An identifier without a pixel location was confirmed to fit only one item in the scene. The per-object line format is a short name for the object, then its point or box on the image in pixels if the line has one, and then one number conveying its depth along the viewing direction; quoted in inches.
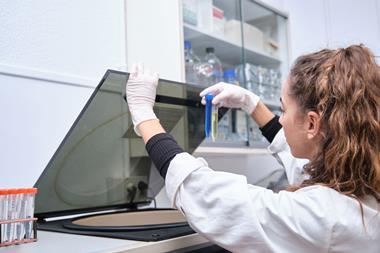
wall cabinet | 73.0
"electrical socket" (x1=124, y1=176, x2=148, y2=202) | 56.9
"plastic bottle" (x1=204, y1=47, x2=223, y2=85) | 79.2
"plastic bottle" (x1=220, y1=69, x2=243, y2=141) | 83.0
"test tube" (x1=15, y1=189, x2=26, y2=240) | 33.8
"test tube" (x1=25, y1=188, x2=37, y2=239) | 34.7
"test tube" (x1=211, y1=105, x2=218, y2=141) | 46.1
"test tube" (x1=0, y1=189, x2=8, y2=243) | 32.6
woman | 32.9
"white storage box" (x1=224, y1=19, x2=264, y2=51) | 82.0
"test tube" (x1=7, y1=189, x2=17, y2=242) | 33.1
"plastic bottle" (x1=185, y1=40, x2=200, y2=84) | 70.9
